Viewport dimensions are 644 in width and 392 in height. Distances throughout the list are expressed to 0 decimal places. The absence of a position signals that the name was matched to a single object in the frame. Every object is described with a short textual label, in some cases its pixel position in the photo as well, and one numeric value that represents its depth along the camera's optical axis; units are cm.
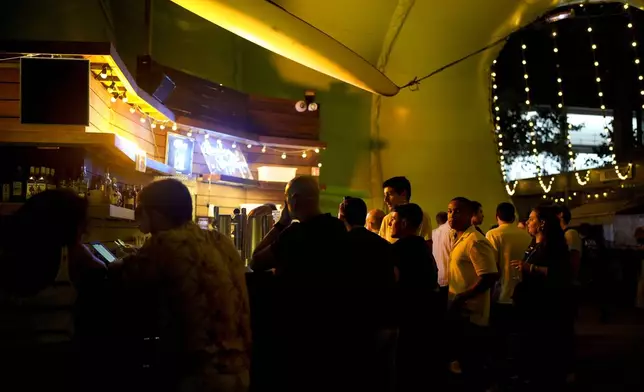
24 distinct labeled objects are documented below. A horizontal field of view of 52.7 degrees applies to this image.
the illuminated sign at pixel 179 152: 668
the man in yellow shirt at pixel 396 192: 496
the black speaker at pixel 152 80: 605
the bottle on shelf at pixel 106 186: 479
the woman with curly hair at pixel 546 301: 530
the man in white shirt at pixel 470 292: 484
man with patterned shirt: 225
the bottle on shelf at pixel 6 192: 446
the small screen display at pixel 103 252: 378
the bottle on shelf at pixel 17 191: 447
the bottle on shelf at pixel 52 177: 468
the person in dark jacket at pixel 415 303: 408
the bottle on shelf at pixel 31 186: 448
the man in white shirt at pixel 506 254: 579
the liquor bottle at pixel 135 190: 580
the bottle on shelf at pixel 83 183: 460
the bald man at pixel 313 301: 288
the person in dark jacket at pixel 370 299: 298
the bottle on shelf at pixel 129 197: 557
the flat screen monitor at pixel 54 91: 429
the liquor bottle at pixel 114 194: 503
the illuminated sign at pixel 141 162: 537
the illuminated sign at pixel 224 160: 730
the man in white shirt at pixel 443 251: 560
